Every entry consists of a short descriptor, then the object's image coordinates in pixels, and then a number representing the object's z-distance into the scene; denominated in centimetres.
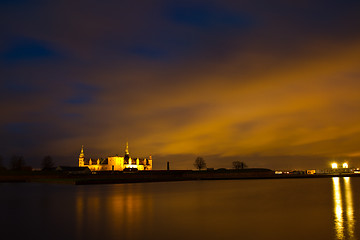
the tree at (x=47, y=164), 19275
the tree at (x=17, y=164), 17345
